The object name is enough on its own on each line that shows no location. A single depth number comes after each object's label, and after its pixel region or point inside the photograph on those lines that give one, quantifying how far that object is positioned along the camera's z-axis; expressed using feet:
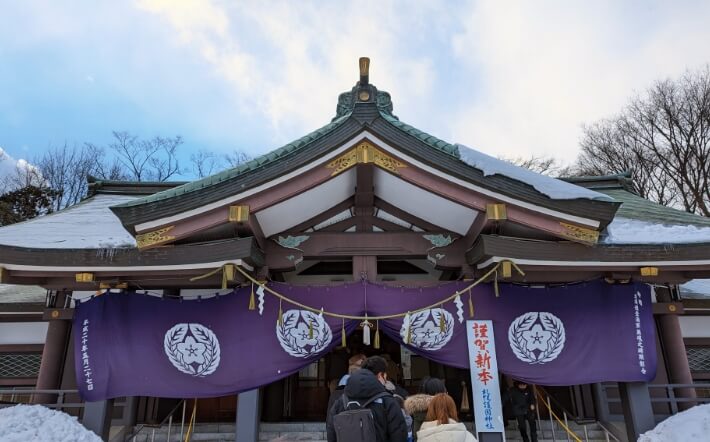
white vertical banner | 20.51
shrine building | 20.61
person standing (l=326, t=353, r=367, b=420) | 14.56
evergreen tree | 73.31
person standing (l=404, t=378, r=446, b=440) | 13.38
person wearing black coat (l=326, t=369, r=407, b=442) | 11.37
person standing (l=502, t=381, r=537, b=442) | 24.85
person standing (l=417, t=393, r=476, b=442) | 11.21
